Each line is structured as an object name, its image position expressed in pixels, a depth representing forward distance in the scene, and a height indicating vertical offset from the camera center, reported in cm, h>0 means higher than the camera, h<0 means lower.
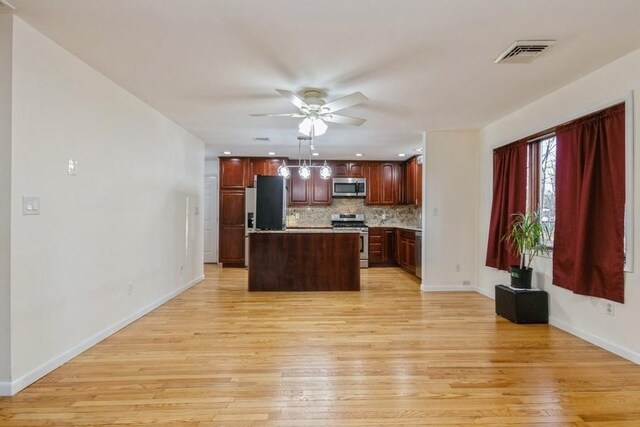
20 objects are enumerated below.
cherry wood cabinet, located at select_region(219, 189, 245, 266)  733 -32
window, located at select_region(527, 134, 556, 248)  386 +37
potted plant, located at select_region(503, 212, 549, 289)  371 -35
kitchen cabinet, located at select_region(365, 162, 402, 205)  789 +57
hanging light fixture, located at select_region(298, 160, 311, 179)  544 +59
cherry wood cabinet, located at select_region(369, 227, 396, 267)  754 -78
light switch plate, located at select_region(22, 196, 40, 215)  229 +1
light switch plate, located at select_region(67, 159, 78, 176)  271 +31
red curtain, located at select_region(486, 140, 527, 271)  419 +19
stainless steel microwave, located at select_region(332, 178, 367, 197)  775 +50
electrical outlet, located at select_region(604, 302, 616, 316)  291 -82
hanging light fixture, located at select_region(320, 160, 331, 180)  533 +58
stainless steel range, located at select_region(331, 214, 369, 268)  746 -28
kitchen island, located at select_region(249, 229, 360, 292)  529 -78
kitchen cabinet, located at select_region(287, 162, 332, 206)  775 +44
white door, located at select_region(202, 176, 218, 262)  802 -40
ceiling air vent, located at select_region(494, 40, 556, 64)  252 +121
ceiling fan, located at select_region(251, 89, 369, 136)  313 +98
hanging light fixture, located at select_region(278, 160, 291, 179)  589 +63
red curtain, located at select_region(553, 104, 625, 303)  285 +5
